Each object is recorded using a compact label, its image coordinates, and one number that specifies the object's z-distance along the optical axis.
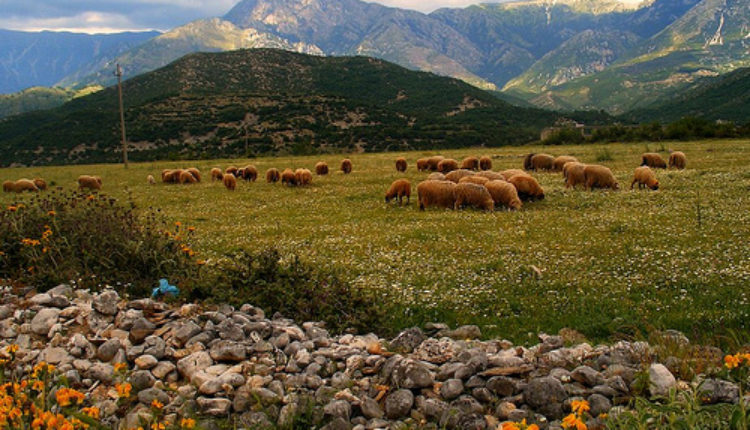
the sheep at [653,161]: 34.59
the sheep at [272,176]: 36.38
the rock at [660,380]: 5.12
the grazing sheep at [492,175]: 23.18
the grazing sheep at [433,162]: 39.44
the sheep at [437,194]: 20.72
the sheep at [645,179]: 23.58
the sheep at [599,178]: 24.06
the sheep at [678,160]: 33.56
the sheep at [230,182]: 31.70
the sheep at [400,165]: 41.12
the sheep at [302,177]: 32.56
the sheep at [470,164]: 37.09
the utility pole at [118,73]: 52.34
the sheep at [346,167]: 41.97
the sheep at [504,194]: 20.11
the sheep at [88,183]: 36.09
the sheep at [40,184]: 37.81
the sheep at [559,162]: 35.28
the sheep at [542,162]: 37.56
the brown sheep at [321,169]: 41.06
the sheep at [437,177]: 24.06
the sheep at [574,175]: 24.95
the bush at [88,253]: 9.34
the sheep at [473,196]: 19.97
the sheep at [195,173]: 38.78
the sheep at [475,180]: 21.47
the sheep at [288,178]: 32.84
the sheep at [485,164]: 36.67
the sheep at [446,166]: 36.22
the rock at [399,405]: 5.55
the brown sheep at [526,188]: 21.44
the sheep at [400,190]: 22.59
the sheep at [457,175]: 25.12
